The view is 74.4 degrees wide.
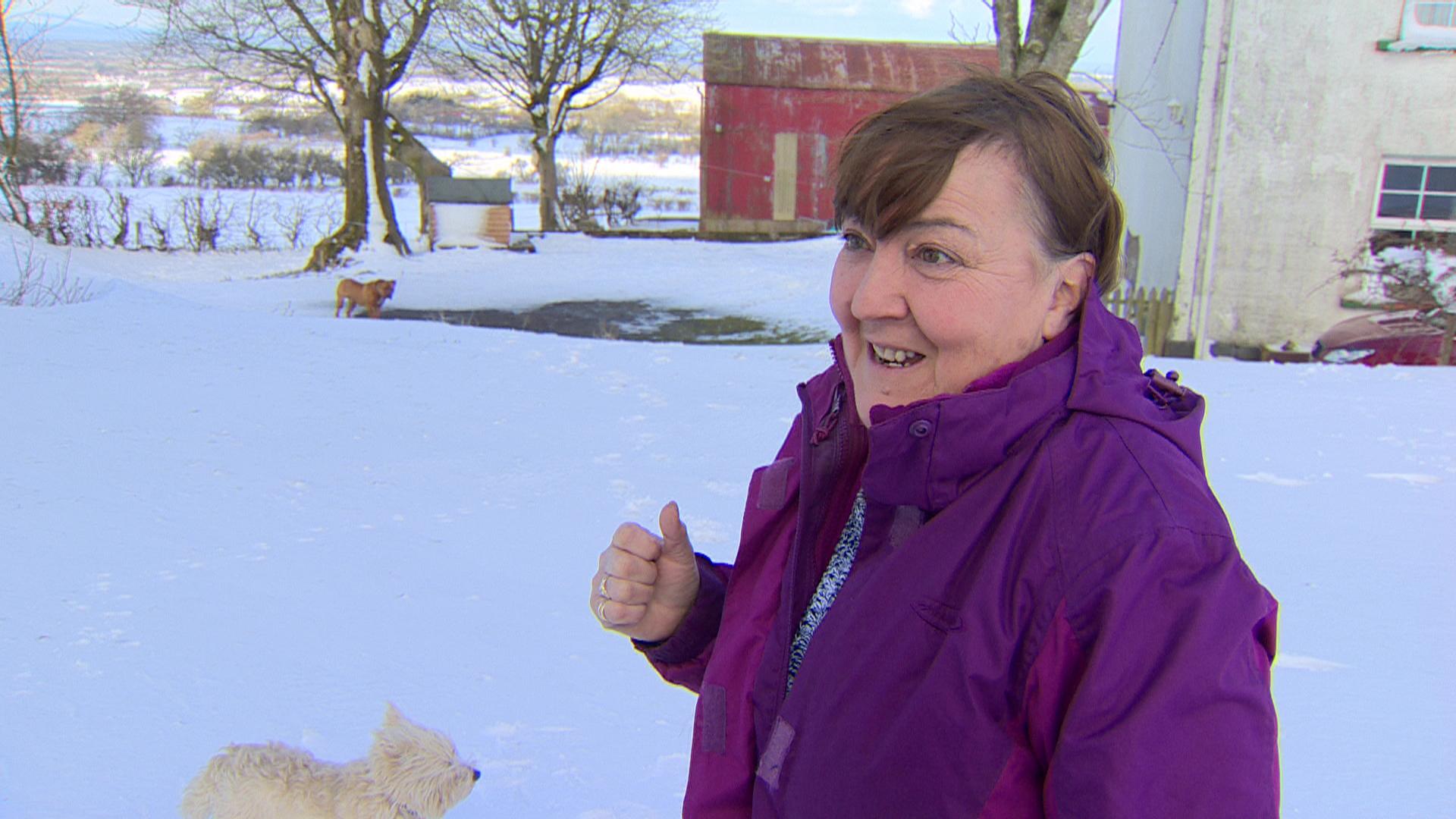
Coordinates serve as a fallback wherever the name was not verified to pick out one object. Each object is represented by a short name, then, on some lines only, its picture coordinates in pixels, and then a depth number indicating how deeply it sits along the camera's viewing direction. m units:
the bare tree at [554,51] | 26.33
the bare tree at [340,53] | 18.53
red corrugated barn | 24.77
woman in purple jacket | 0.92
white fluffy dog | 1.92
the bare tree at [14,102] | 17.41
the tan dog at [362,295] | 13.33
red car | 10.80
